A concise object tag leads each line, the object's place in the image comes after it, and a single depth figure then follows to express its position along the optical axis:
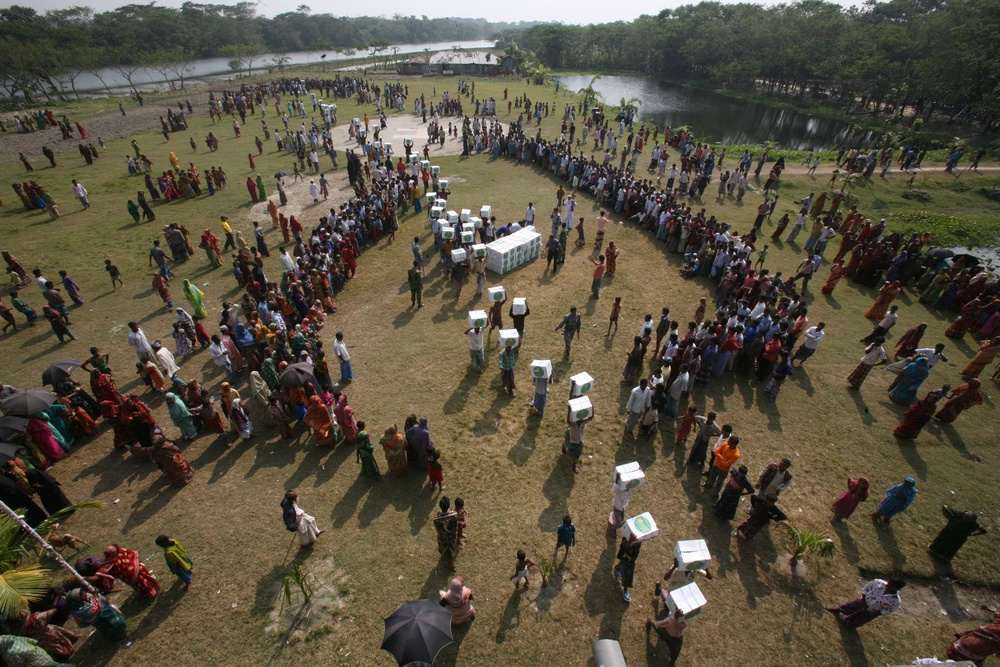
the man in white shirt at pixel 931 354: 10.89
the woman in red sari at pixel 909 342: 12.05
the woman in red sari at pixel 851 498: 7.95
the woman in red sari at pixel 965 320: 13.25
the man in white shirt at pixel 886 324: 12.02
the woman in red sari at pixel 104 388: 9.84
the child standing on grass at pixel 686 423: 9.41
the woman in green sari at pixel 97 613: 5.89
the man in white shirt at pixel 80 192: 20.64
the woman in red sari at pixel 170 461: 8.29
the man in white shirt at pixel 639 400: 9.28
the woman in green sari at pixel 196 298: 13.20
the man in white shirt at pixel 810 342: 11.62
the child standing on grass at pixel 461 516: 7.12
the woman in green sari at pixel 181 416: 9.12
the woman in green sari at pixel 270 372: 10.18
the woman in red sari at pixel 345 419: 9.27
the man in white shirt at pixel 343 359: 10.80
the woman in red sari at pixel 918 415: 9.50
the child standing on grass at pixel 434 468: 8.22
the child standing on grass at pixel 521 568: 6.71
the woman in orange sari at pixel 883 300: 13.44
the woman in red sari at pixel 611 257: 15.78
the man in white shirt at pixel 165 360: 10.80
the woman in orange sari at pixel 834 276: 15.04
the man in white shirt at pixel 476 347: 11.16
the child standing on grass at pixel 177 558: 6.50
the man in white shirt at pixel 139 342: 11.06
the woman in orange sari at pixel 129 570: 6.50
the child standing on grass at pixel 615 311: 12.50
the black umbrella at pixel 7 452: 7.51
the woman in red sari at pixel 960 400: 9.98
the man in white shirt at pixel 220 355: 10.80
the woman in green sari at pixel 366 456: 8.38
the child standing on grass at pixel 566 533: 7.22
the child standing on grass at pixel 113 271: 14.90
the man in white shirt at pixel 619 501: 7.49
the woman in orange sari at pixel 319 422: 9.41
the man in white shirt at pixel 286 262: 14.55
